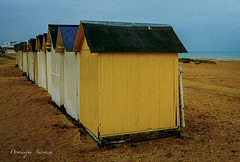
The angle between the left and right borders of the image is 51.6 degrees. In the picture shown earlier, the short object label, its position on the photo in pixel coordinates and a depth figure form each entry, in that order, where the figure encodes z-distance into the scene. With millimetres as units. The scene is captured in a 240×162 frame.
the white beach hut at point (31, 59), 18547
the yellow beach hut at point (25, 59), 23048
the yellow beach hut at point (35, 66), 17600
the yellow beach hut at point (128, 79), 5770
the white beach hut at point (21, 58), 25644
